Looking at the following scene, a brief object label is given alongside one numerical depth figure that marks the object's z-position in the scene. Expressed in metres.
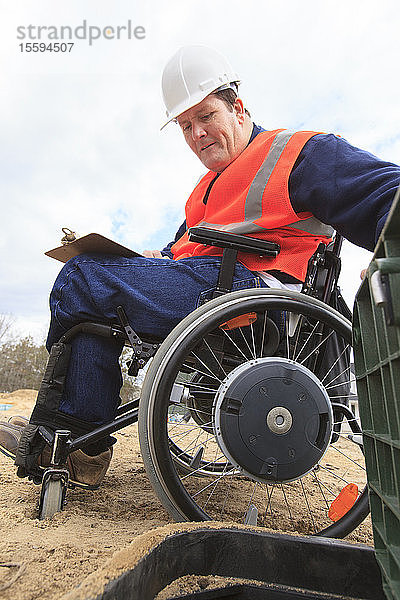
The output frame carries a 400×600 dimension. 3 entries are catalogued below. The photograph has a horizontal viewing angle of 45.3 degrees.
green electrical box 0.60
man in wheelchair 1.64
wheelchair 1.44
